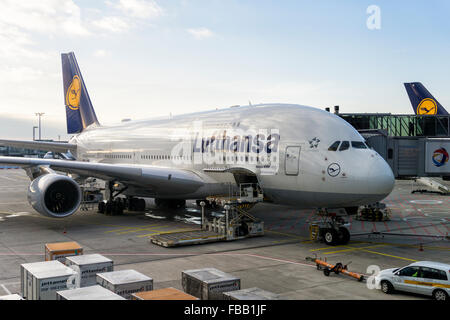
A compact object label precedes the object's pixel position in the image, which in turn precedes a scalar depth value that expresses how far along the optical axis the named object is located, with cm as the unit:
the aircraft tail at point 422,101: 4956
